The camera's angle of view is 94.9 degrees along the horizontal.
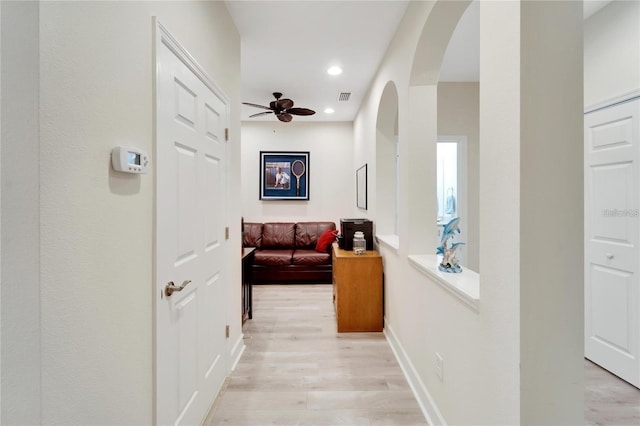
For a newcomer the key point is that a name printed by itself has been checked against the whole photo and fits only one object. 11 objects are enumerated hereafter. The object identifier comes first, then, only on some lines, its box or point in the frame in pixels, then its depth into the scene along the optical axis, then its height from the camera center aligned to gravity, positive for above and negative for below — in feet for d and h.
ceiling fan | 12.65 +4.66
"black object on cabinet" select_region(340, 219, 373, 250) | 11.50 -0.70
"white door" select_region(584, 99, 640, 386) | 7.01 -0.68
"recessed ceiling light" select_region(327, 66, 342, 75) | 10.86 +5.37
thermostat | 3.28 +0.64
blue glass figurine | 5.69 -0.75
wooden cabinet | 9.96 -2.73
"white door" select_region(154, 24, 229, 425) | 4.30 -0.44
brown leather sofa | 15.65 -2.18
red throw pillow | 16.33 -1.55
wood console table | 10.29 -2.60
